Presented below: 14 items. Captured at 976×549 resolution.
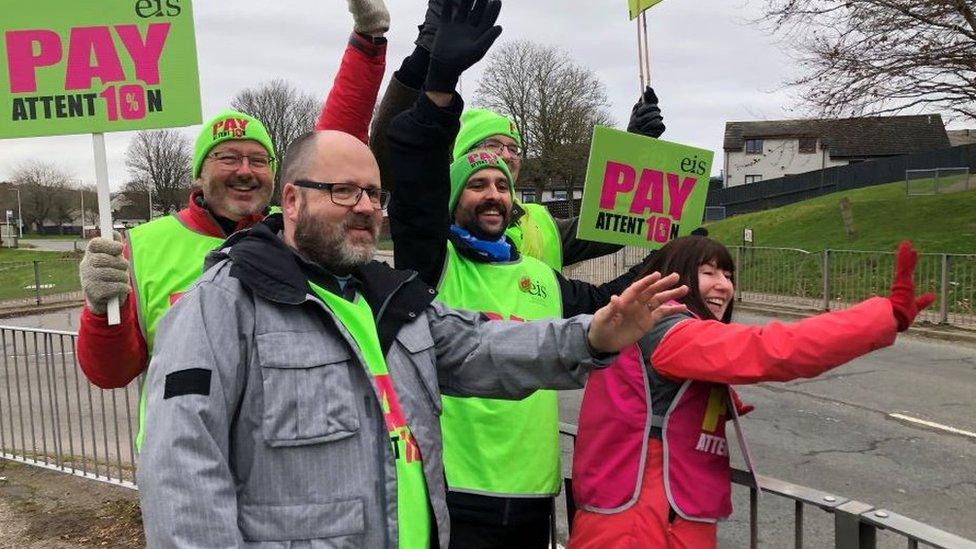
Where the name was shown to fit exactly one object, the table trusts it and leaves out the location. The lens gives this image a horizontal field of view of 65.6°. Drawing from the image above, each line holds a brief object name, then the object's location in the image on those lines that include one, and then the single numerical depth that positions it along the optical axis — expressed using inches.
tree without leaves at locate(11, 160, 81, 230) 2731.3
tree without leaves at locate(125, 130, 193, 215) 2277.3
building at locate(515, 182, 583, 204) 1993.5
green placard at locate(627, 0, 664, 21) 154.7
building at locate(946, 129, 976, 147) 2401.6
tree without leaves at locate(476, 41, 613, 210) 1769.2
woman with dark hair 78.1
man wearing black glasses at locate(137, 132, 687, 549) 59.2
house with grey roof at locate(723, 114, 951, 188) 2346.2
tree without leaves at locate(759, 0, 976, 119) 671.1
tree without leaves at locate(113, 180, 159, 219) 2310.5
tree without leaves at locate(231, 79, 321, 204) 2160.4
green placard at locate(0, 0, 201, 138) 107.0
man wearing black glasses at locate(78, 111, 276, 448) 93.1
